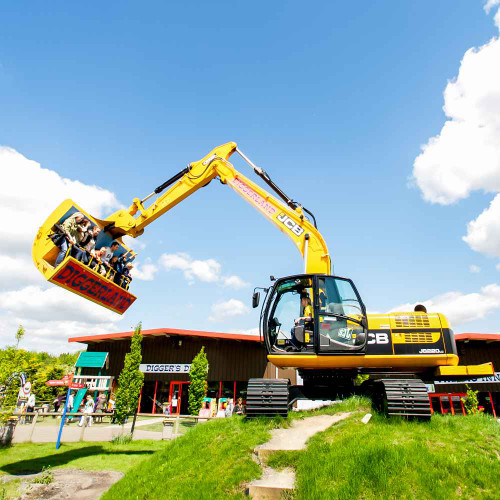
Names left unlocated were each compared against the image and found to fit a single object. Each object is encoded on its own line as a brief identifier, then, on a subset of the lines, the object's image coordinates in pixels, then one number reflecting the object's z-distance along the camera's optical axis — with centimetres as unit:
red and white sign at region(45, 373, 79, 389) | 1506
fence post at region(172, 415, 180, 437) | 1521
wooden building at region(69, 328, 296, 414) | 2677
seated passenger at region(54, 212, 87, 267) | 1065
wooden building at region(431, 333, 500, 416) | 2348
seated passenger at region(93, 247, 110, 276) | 1155
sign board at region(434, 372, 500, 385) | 2423
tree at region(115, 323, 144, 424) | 1800
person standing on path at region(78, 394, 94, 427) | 2092
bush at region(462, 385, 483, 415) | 1715
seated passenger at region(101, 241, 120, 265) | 1201
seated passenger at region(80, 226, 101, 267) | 1119
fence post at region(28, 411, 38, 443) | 1540
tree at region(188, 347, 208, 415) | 2203
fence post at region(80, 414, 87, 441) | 1619
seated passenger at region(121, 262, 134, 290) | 1254
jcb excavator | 700
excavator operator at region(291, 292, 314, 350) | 791
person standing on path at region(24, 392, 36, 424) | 2138
